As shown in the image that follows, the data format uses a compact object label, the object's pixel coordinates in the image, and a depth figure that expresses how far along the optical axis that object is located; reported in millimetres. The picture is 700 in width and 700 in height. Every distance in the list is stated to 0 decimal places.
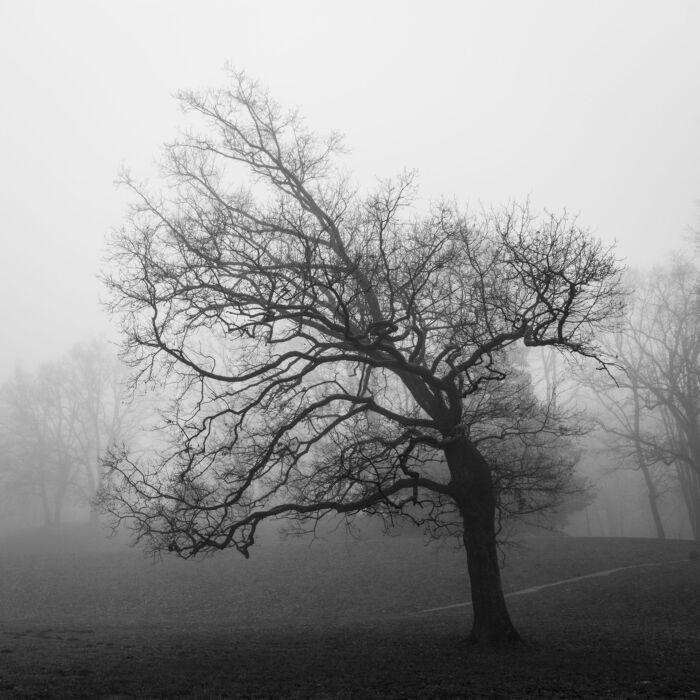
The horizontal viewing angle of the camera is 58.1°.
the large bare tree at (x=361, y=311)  13266
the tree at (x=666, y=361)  34312
